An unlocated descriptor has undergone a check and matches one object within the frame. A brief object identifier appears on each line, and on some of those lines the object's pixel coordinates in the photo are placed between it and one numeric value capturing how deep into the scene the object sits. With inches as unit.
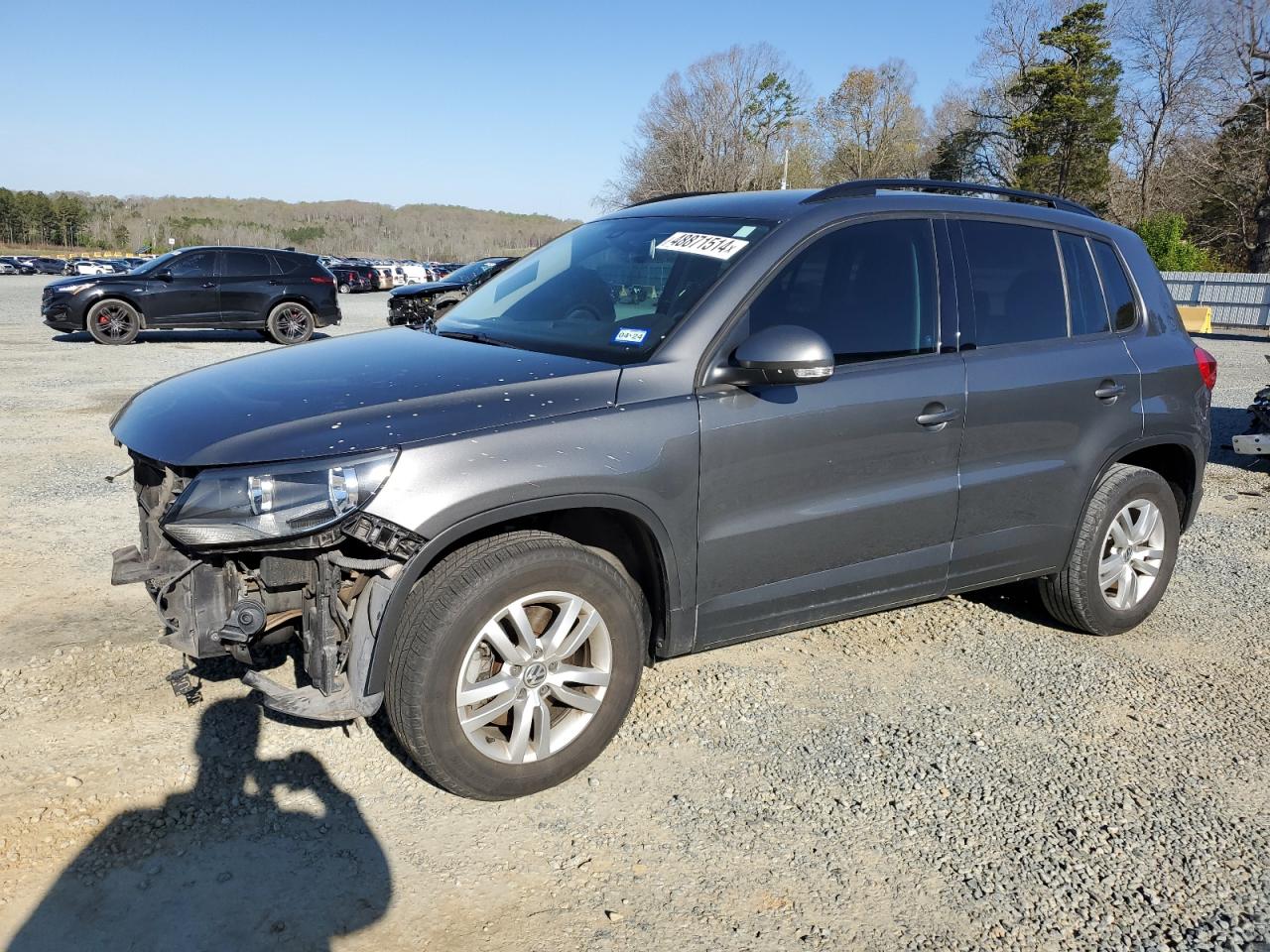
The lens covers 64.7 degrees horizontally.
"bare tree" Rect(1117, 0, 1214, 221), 1679.4
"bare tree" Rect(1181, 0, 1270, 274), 1430.9
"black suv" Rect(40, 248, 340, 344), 640.4
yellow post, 962.1
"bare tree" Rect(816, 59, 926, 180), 2439.7
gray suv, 113.3
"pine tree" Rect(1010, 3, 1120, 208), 1913.1
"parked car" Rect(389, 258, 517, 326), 705.0
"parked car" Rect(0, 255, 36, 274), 2390.7
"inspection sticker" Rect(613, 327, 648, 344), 135.5
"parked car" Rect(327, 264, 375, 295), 1625.2
